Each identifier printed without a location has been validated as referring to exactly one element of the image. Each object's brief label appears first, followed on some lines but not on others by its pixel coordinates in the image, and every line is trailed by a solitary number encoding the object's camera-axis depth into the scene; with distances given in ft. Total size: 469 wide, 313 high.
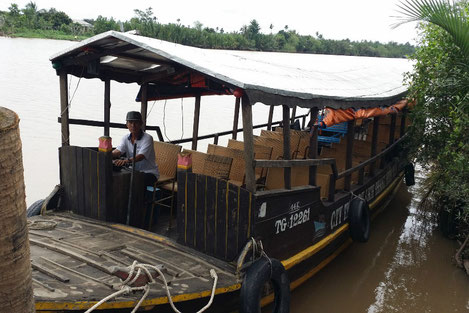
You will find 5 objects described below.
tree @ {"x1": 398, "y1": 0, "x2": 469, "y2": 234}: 15.71
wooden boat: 9.47
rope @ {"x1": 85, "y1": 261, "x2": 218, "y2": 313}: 8.20
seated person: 14.06
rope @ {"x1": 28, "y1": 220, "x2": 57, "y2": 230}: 11.70
